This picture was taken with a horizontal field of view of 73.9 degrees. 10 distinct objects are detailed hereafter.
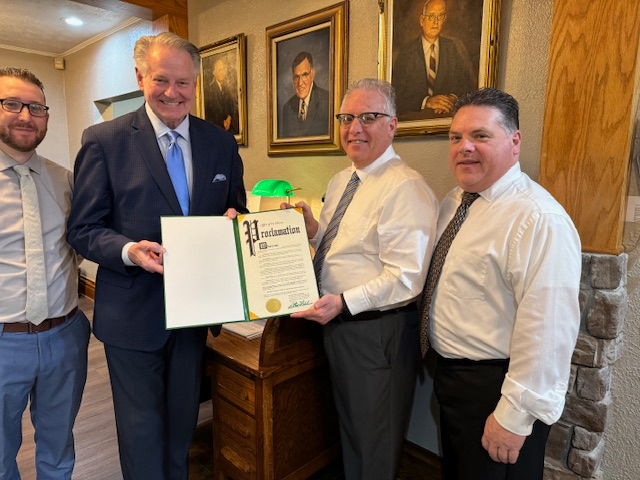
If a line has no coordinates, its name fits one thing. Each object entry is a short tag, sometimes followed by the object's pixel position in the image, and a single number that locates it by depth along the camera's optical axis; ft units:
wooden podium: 5.33
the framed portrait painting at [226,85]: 8.91
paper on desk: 6.06
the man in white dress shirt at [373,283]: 4.53
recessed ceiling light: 12.68
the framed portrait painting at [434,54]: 5.37
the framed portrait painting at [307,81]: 7.13
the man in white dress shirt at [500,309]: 3.45
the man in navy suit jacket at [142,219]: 4.28
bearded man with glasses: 4.63
